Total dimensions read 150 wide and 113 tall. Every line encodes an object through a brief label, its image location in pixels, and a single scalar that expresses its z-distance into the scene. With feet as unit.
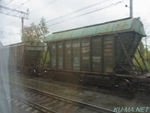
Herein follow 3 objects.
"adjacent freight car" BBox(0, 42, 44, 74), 52.73
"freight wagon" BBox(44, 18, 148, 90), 27.58
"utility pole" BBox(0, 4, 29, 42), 69.42
